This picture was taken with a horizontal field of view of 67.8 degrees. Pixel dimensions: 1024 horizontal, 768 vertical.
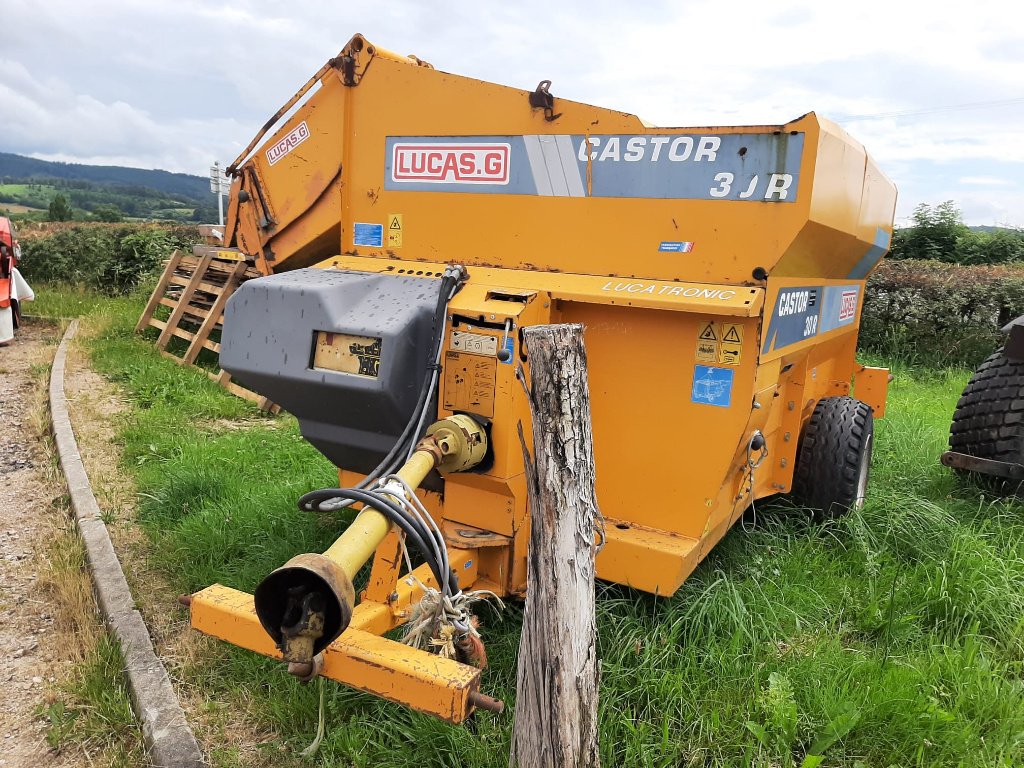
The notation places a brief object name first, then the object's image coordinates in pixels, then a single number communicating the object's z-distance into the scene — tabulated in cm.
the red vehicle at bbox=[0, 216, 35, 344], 866
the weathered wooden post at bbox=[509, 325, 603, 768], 189
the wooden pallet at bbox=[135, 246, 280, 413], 754
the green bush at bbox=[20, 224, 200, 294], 1230
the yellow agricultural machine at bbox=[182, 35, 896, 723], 259
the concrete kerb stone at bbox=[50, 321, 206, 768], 246
